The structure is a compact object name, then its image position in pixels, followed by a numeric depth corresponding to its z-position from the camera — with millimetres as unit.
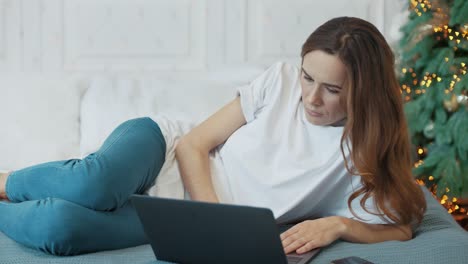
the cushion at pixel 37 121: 2217
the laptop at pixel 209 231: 1273
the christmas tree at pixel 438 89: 2807
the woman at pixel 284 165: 1586
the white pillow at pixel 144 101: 2201
